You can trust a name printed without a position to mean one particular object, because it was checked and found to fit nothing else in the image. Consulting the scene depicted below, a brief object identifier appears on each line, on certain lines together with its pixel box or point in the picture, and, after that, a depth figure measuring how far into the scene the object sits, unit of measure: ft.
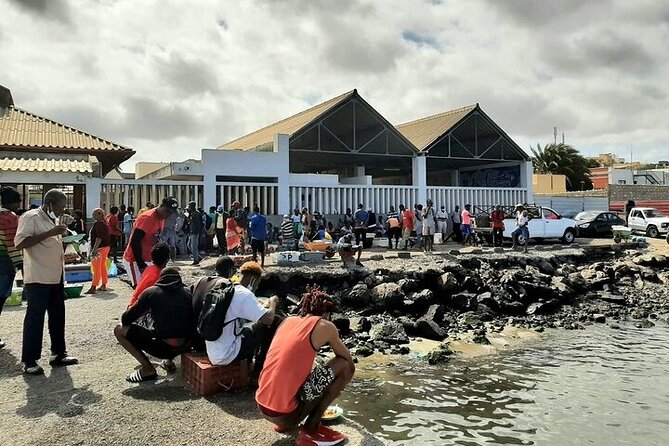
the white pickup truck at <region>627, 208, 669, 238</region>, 87.66
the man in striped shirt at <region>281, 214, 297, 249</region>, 52.44
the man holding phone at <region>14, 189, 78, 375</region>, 17.70
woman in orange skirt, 48.62
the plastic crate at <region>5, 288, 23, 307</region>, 30.58
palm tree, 156.56
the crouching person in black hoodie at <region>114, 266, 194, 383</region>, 16.97
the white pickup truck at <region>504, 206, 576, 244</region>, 70.54
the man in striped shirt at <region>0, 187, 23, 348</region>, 19.90
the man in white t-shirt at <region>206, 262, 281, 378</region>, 15.96
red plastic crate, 16.17
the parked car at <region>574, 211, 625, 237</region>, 84.02
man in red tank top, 12.74
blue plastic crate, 38.34
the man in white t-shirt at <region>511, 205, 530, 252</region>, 61.38
